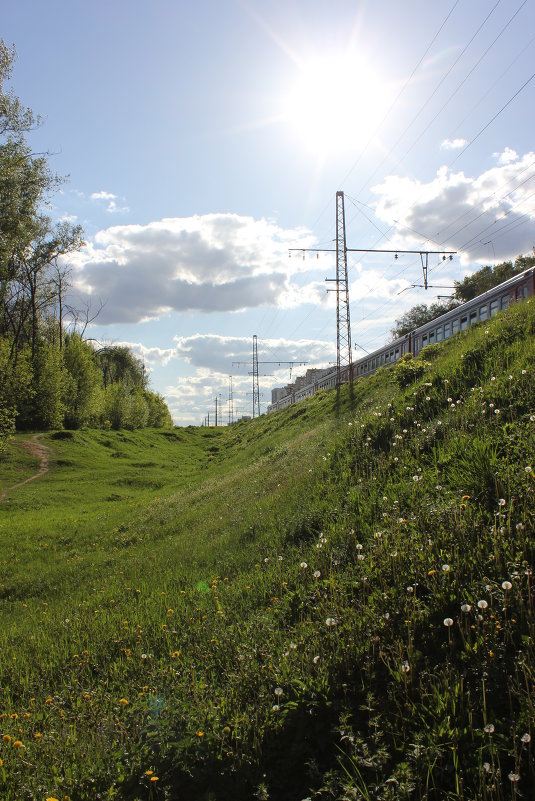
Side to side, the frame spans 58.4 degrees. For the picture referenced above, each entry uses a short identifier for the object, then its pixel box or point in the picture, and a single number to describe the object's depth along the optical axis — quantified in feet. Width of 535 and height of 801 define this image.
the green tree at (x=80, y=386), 163.43
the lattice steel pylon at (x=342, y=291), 83.46
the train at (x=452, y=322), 59.16
